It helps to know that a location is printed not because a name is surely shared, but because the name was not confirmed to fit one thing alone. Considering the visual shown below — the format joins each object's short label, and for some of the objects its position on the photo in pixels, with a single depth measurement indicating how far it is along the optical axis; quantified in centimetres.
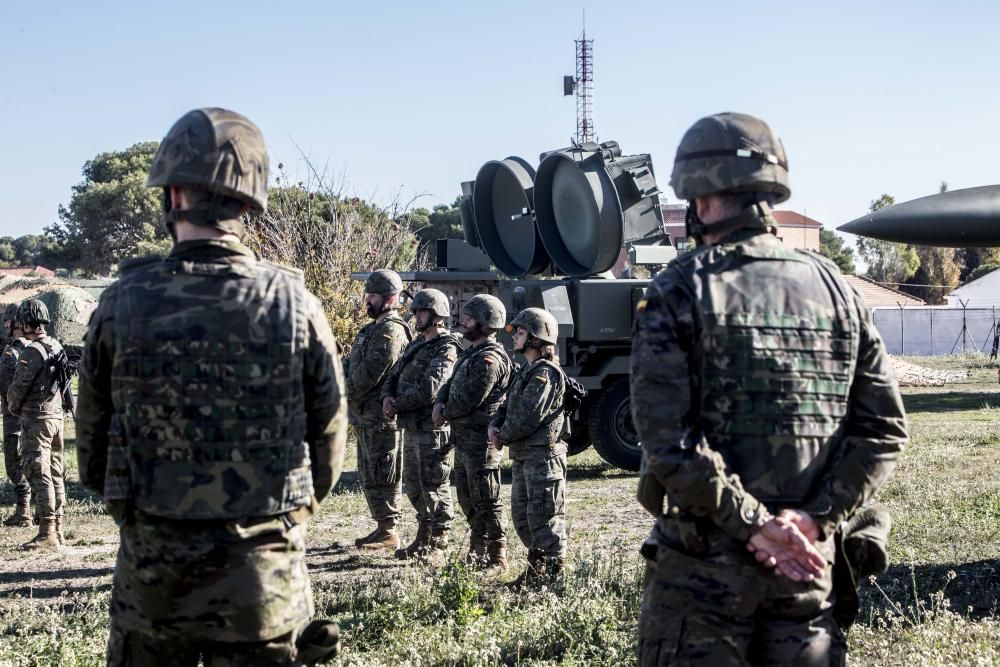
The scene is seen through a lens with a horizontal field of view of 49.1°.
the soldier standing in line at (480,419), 670
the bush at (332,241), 1332
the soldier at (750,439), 268
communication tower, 3875
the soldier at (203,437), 289
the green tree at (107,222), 4047
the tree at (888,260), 5247
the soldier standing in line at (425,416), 718
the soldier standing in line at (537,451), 607
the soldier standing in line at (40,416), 775
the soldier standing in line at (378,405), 760
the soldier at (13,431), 834
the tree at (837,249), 5212
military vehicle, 1077
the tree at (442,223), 4176
